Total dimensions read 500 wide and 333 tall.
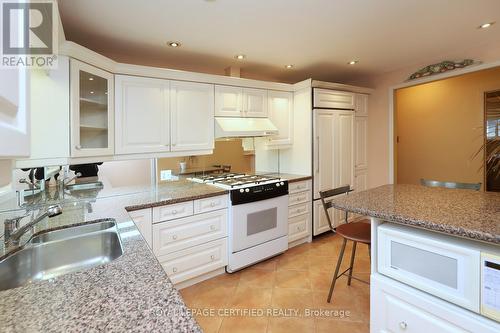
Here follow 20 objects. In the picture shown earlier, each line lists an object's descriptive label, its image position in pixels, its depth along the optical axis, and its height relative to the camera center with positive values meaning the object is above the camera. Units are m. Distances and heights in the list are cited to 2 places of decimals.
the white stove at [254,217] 2.56 -0.58
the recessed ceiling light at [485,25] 2.24 +1.27
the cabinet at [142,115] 2.31 +0.49
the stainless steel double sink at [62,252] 1.09 -0.44
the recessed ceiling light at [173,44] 2.50 +1.23
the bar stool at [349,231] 1.90 -0.55
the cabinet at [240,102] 2.92 +0.78
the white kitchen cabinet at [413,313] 1.15 -0.77
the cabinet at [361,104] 3.77 +0.92
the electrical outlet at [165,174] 2.82 -0.11
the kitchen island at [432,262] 1.12 -0.50
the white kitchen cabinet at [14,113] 0.42 +0.10
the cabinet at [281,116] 3.35 +0.67
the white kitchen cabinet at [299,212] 3.15 -0.63
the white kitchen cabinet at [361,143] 3.84 +0.34
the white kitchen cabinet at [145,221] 1.99 -0.46
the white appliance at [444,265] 1.09 -0.51
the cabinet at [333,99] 3.31 +0.91
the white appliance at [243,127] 2.85 +0.45
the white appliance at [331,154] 3.36 +0.15
